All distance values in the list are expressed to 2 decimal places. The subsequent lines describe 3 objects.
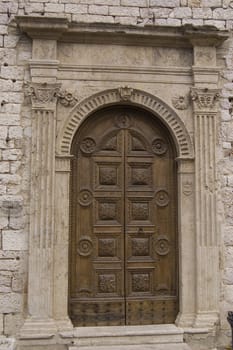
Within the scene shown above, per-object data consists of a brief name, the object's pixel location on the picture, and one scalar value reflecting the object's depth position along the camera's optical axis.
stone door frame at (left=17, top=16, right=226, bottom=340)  5.84
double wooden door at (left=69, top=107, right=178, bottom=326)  6.11
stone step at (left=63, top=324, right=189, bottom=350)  5.73
